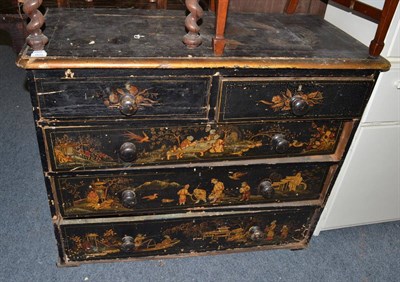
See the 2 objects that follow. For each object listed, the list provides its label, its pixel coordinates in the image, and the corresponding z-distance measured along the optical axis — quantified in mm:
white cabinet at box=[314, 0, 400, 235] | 1524
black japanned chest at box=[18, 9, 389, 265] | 1235
